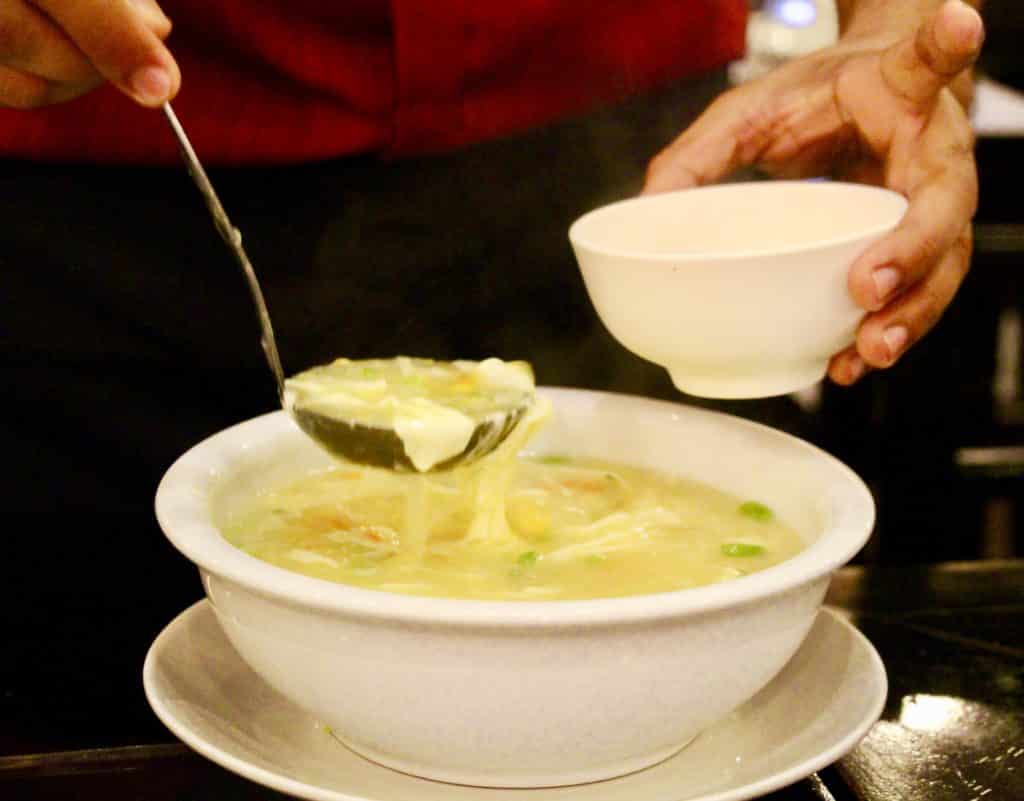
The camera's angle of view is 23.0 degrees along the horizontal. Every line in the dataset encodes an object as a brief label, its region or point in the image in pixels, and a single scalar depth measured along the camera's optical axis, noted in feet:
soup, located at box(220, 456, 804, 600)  2.51
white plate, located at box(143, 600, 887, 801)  2.36
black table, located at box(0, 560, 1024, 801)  2.40
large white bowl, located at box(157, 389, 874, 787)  2.25
